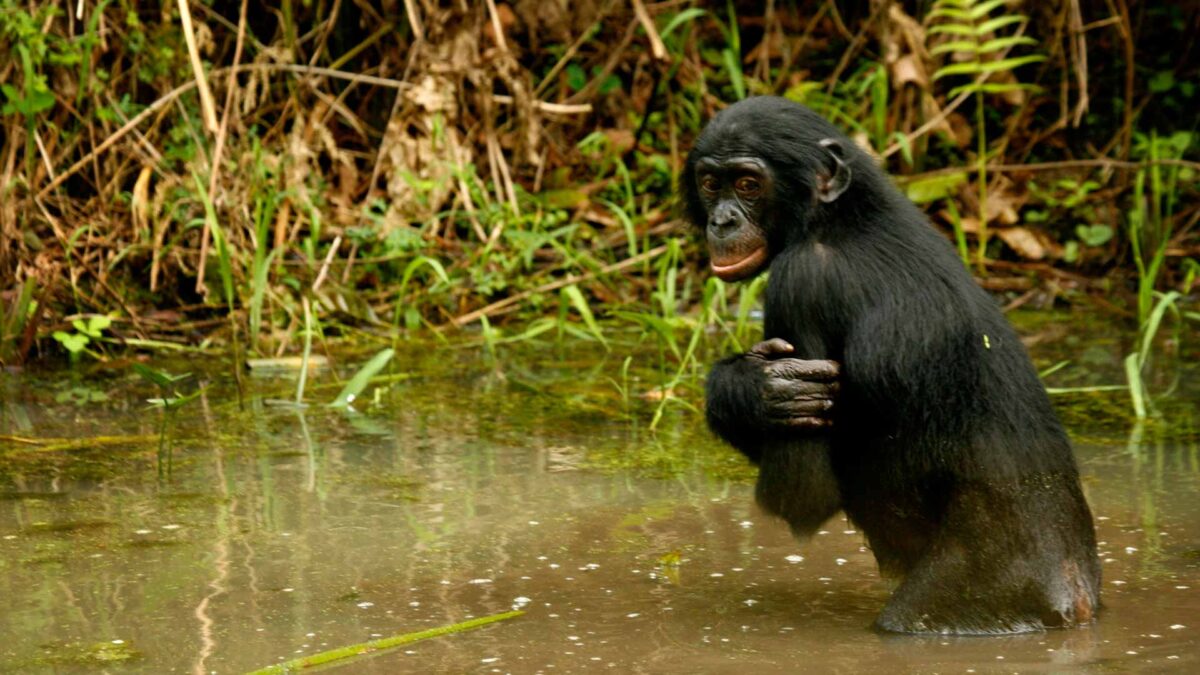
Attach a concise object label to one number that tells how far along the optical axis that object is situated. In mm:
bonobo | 7777
